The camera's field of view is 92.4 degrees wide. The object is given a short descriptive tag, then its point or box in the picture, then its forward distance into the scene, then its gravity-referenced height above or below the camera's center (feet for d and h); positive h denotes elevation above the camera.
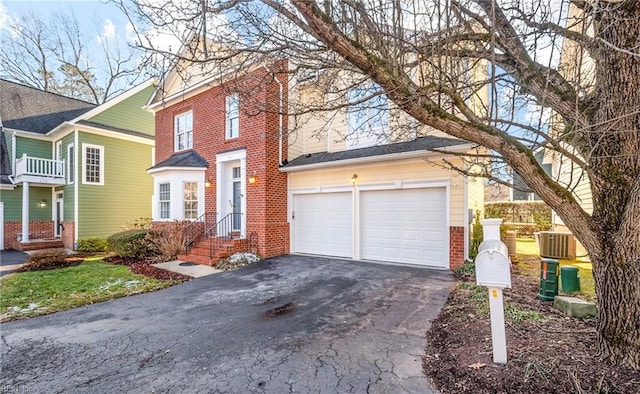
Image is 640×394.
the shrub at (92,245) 45.80 -6.54
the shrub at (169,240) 34.91 -4.49
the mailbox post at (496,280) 10.32 -2.74
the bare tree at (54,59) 51.67 +29.27
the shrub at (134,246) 36.96 -5.38
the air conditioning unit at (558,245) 31.32 -4.82
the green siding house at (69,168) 47.16 +5.35
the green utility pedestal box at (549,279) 16.80 -4.45
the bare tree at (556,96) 9.73 +3.54
